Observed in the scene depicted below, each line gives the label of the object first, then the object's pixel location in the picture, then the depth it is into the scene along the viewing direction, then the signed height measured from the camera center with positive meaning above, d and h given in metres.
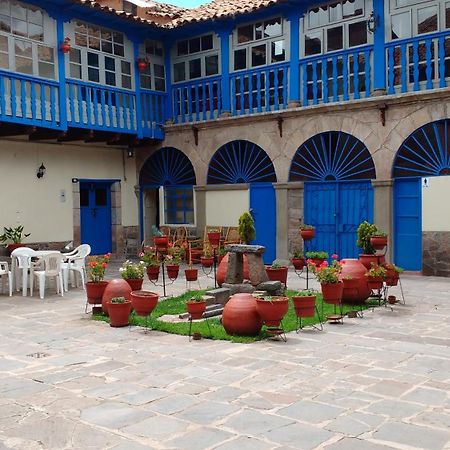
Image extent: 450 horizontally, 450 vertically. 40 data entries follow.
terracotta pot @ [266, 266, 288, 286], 9.53 -0.92
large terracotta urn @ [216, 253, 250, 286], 9.17 -0.86
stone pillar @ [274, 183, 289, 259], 13.40 -0.08
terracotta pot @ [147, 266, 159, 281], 9.59 -0.89
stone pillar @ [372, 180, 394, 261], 11.94 +0.13
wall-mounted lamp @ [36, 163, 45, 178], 14.05 +1.05
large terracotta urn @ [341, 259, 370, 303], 8.34 -0.97
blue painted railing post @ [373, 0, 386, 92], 11.91 +3.24
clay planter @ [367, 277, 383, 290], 8.32 -0.95
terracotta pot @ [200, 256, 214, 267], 10.94 -0.83
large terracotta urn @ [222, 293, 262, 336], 6.61 -1.12
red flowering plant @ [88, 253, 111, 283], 8.25 -0.74
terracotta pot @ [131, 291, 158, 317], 7.07 -1.01
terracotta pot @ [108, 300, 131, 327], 7.32 -1.17
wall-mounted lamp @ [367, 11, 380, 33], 11.94 +3.78
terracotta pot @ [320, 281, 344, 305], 7.65 -0.99
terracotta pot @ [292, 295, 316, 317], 6.94 -1.04
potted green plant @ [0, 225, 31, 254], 13.14 -0.42
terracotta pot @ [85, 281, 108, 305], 8.19 -1.00
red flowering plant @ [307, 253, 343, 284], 7.66 -0.76
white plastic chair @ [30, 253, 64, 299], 9.83 -0.89
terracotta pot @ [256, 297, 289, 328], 6.44 -1.01
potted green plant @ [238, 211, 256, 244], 9.36 -0.20
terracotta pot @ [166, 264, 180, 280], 9.98 -0.90
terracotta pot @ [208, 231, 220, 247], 11.09 -0.44
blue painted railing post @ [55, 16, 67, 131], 13.03 +2.88
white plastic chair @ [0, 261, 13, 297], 9.96 -0.93
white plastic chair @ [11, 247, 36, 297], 10.06 -0.73
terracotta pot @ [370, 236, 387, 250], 8.92 -0.41
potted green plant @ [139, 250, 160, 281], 9.49 -0.74
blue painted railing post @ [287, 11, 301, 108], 13.18 +3.37
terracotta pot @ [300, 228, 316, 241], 10.67 -0.33
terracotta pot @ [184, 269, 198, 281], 9.91 -0.97
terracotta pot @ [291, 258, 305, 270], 10.62 -0.84
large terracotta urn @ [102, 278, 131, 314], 7.77 -0.95
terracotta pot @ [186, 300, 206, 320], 7.15 -1.11
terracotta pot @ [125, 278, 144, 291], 8.34 -0.92
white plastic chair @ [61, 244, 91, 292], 10.49 -0.82
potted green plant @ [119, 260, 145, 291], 8.34 -0.81
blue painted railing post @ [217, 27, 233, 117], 14.38 +3.49
